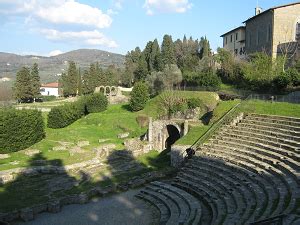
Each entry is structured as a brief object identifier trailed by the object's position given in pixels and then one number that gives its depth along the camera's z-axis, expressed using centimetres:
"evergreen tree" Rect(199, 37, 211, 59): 4846
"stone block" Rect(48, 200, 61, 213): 1313
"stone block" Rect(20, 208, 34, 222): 1238
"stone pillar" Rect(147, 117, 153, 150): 2323
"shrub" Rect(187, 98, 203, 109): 2867
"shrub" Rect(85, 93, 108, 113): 3666
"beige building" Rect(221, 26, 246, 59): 4302
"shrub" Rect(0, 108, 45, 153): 2225
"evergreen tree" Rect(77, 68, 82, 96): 5740
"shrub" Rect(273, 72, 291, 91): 2407
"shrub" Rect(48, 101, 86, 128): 3157
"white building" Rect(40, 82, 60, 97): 9430
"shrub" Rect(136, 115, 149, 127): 3047
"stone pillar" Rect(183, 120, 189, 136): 2092
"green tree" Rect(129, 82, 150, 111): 3361
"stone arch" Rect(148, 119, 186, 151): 2299
